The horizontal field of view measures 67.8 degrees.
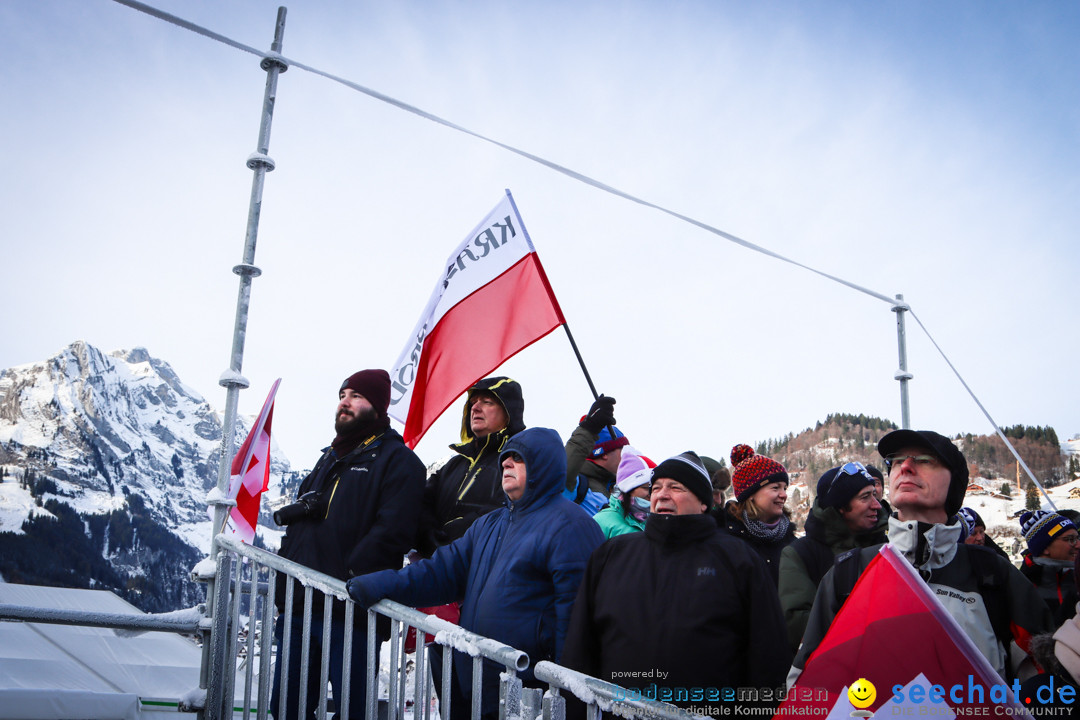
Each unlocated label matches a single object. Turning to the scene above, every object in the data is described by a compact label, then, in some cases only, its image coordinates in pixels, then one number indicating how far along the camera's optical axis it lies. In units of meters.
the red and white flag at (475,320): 5.33
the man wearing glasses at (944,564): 2.34
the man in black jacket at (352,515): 3.78
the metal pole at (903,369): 5.38
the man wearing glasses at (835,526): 3.44
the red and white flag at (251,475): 5.42
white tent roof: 4.13
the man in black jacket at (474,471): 4.13
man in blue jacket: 3.02
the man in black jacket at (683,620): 2.57
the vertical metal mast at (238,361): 4.20
